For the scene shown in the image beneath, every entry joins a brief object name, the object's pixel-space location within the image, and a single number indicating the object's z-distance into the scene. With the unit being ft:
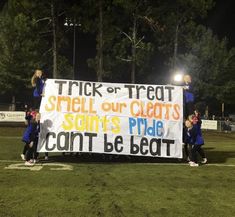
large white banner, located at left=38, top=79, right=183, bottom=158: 19.53
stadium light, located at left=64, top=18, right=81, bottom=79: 75.33
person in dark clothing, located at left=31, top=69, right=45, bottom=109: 19.45
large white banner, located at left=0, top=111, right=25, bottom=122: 62.86
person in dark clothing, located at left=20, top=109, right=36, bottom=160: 19.32
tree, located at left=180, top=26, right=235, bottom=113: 86.10
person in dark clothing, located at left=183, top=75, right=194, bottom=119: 20.71
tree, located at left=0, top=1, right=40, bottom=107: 72.39
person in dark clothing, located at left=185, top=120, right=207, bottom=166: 19.98
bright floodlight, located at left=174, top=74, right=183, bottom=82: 23.19
